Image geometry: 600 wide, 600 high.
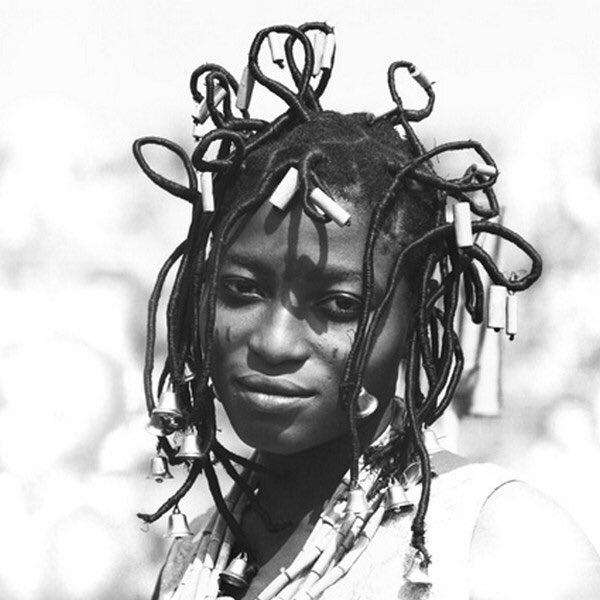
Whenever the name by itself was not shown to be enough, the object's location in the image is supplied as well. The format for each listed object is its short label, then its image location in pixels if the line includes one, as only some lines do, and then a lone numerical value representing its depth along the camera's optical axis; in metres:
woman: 2.83
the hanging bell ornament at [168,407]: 3.15
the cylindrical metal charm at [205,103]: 3.30
